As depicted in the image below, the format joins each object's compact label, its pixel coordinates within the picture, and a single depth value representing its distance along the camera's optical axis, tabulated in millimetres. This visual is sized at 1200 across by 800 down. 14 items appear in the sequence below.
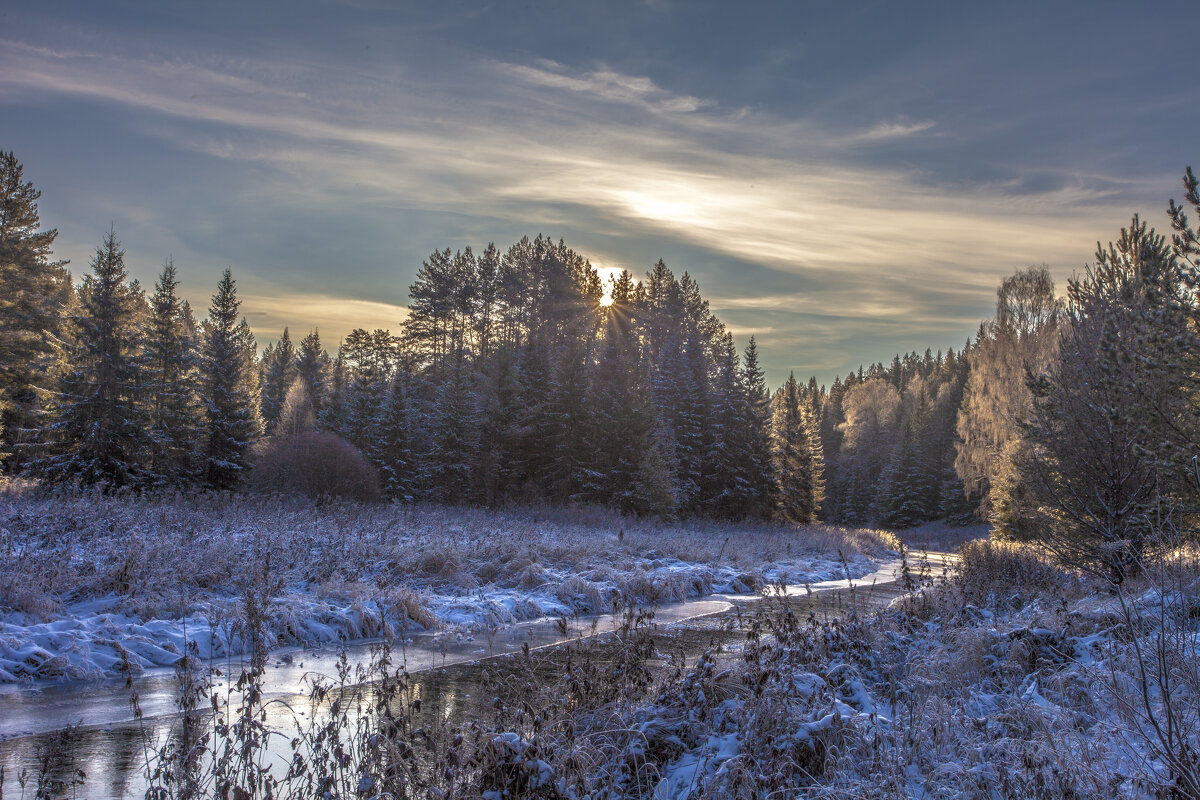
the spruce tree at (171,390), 28391
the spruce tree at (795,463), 40375
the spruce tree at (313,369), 53406
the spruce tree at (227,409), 31125
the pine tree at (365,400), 37494
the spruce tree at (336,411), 39625
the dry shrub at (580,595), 14597
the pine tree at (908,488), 56281
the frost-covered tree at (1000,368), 31703
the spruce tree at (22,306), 28469
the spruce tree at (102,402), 25875
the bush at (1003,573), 11867
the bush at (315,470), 27406
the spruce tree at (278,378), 51188
